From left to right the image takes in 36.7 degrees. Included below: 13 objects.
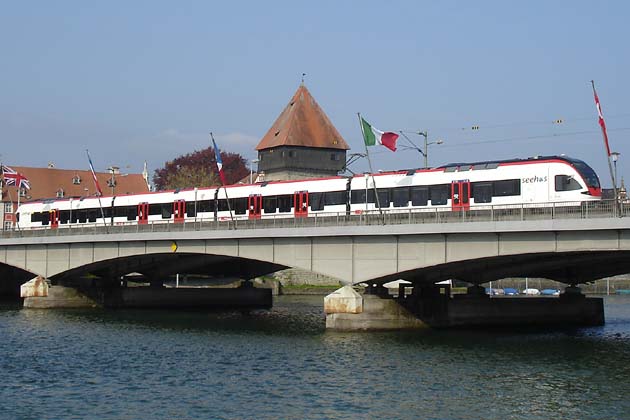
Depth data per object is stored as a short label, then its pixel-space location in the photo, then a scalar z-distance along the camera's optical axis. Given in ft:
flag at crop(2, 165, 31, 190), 308.60
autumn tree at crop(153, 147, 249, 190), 528.22
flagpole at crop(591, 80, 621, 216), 152.56
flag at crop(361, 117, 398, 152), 193.47
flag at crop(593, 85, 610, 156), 159.02
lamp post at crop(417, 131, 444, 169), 232.12
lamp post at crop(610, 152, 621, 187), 155.92
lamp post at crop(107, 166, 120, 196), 498.52
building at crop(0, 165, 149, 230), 464.94
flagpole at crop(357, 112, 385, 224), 182.80
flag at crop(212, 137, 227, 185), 225.35
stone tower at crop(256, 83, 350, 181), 405.59
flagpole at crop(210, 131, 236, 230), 206.03
